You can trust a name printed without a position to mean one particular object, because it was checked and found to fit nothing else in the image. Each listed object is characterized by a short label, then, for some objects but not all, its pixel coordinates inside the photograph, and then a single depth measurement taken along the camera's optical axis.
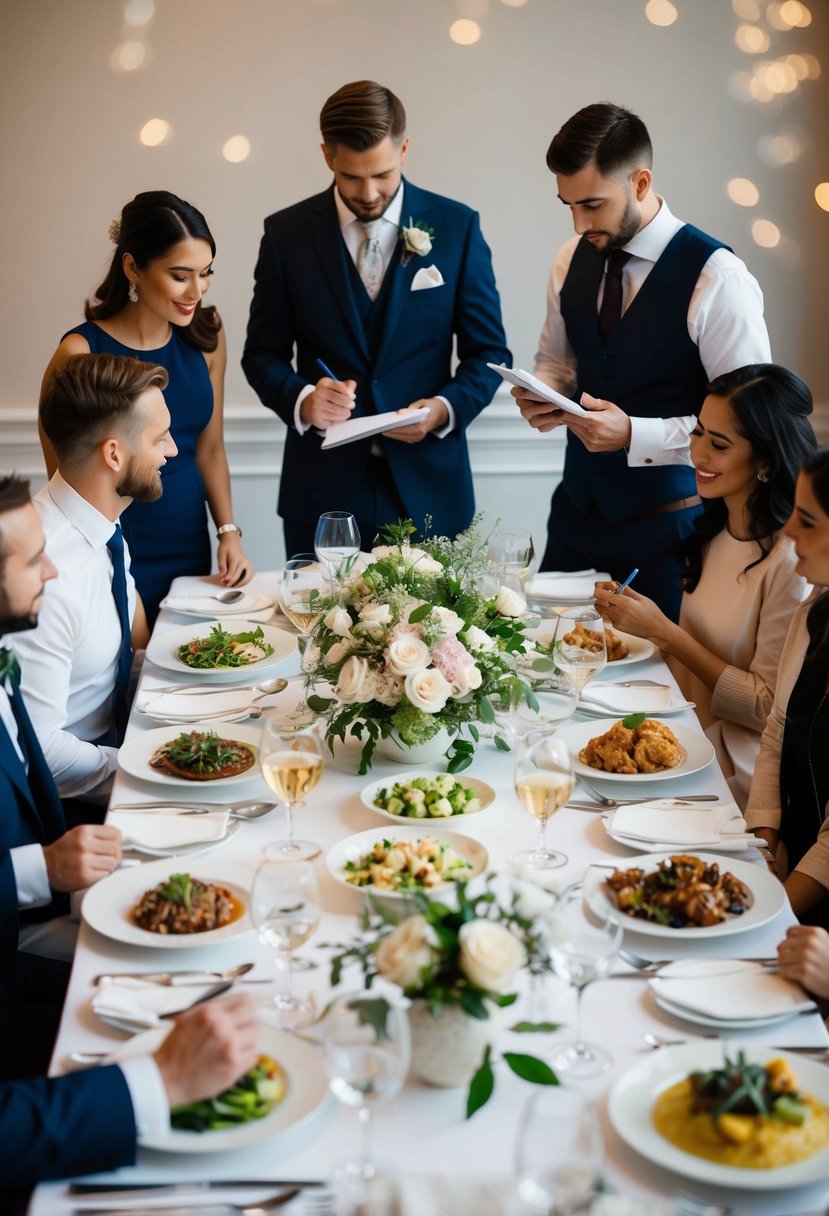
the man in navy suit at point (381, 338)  3.46
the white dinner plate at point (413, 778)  1.77
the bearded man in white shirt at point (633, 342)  2.99
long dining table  1.13
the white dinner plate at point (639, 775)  1.96
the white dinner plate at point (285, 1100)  1.15
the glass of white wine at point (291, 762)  1.63
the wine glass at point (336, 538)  2.47
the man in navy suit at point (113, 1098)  1.14
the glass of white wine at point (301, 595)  2.23
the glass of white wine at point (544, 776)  1.58
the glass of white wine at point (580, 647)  2.05
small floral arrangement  1.14
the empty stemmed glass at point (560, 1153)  0.94
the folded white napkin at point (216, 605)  2.83
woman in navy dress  3.13
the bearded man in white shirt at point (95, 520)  2.30
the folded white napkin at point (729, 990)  1.34
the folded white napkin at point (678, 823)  1.75
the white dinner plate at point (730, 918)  1.39
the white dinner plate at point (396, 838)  1.60
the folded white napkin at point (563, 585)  2.92
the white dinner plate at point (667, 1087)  1.09
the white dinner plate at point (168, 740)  1.93
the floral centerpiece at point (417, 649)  1.85
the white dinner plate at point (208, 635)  2.43
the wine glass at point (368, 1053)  1.05
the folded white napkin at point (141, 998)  1.32
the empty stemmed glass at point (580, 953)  1.19
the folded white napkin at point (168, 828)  1.72
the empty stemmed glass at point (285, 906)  1.30
